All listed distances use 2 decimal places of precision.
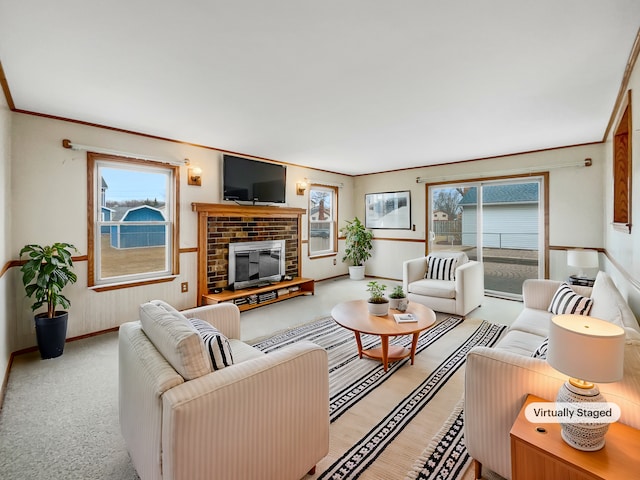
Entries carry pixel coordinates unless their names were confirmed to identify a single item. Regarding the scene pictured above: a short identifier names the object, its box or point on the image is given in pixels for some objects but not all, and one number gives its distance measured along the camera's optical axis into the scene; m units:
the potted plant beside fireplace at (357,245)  6.38
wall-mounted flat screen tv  4.52
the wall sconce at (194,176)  4.15
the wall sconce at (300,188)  5.67
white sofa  1.21
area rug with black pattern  1.64
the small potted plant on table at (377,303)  2.85
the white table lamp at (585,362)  1.06
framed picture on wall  6.12
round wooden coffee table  2.53
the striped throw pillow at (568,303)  2.33
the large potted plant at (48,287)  2.74
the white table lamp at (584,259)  3.49
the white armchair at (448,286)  3.90
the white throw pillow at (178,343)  1.25
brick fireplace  4.25
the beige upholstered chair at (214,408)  1.09
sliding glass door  4.73
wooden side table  1.01
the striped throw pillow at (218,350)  1.39
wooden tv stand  4.16
